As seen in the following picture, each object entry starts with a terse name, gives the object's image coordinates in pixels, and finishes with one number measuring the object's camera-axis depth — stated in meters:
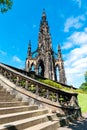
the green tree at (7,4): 5.72
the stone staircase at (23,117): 2.31
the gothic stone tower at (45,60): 24.21
